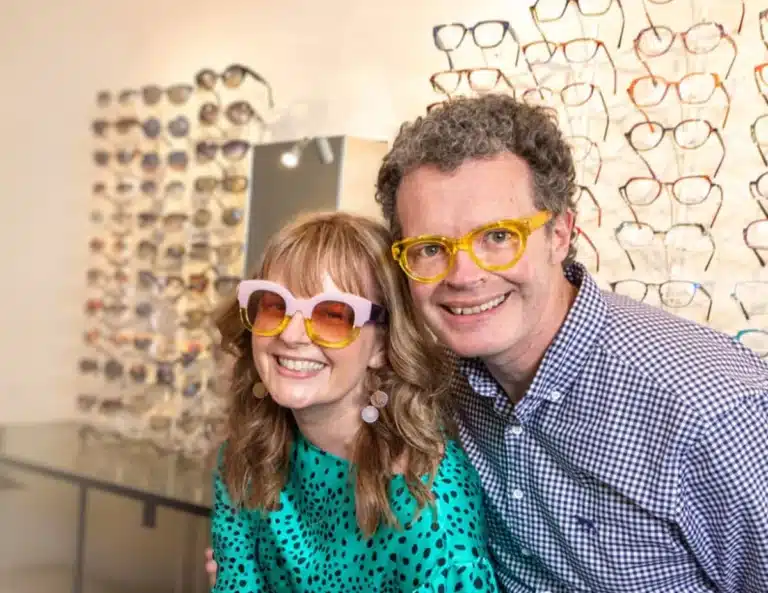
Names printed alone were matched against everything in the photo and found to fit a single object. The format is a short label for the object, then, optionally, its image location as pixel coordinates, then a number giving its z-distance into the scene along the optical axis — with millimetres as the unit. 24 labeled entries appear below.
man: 1112
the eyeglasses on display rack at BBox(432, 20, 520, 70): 2223
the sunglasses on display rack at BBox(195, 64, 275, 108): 2822
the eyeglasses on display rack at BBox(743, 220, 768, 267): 1867
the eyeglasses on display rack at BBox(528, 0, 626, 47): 2082
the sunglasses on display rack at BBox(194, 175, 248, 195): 2869
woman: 1269
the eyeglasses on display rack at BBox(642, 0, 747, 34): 1888
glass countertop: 2291
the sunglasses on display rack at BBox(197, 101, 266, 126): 2855
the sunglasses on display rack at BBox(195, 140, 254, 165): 2859
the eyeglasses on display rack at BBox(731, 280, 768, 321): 1871
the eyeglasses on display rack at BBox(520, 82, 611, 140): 2068
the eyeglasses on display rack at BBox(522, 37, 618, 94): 2072
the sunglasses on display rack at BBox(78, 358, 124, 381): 3213
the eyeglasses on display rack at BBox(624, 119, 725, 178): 1922
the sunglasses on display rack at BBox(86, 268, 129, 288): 3271
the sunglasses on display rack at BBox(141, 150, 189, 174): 3070
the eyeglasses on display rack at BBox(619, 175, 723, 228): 1931
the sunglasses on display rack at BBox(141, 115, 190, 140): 3057
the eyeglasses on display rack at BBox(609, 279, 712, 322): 1955
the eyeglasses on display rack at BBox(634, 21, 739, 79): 1902
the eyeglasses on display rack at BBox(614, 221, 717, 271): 1945
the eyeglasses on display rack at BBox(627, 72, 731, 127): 1912
